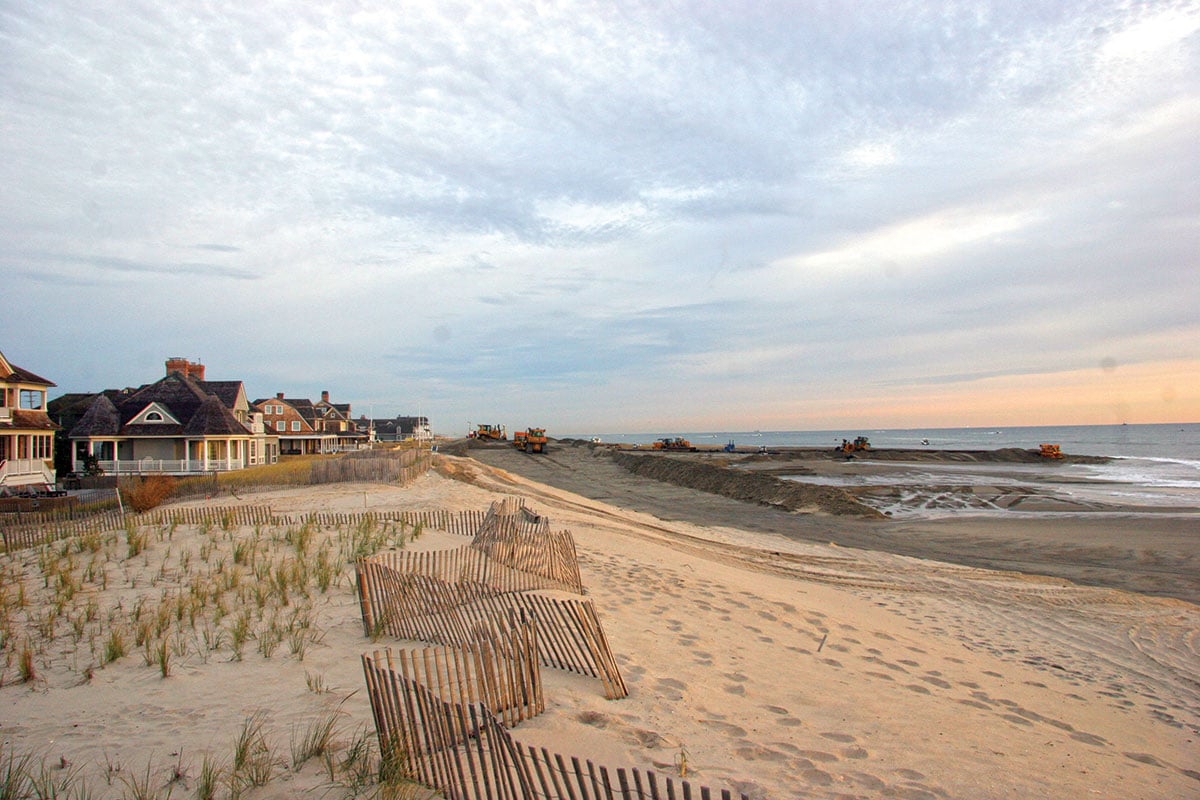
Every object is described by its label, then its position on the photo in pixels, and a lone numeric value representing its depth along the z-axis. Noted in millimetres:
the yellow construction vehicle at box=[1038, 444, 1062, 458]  68812
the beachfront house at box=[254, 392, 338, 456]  68625
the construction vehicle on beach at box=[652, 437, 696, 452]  86075
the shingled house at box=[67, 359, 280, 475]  41656
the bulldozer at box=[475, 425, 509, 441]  111812
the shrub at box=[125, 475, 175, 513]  21922
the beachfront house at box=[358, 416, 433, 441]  133375
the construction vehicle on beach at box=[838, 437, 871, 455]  78312
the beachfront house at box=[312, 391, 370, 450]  79462
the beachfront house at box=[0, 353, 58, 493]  32744
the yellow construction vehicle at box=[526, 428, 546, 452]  85125
